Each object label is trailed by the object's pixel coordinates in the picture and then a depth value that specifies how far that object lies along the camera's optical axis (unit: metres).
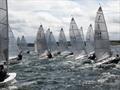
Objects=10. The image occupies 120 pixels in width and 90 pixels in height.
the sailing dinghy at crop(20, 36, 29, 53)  145.12
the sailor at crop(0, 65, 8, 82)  34.59
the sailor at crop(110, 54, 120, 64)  58.64
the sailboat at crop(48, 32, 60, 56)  102.42
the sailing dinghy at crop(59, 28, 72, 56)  109.94
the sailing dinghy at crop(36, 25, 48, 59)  93.19
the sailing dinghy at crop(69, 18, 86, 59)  76.81
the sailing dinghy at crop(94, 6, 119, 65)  60.47
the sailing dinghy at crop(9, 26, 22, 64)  67.25
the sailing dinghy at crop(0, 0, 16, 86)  37.43
